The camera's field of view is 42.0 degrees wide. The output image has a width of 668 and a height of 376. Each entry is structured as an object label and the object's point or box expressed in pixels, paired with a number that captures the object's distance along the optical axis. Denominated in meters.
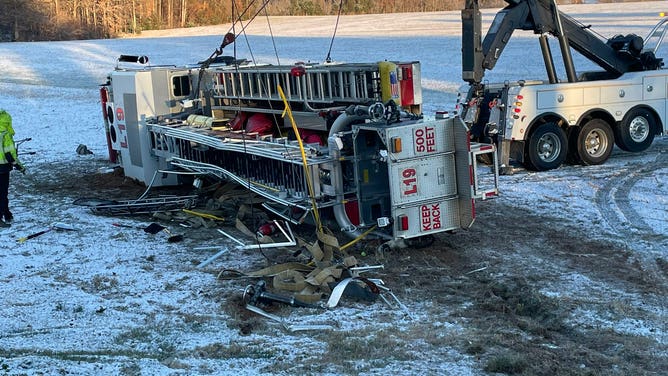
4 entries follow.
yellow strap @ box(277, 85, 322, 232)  9.96
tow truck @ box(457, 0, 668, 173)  15.77
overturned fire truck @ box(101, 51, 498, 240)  9.85
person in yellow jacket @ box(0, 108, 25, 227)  12.38
